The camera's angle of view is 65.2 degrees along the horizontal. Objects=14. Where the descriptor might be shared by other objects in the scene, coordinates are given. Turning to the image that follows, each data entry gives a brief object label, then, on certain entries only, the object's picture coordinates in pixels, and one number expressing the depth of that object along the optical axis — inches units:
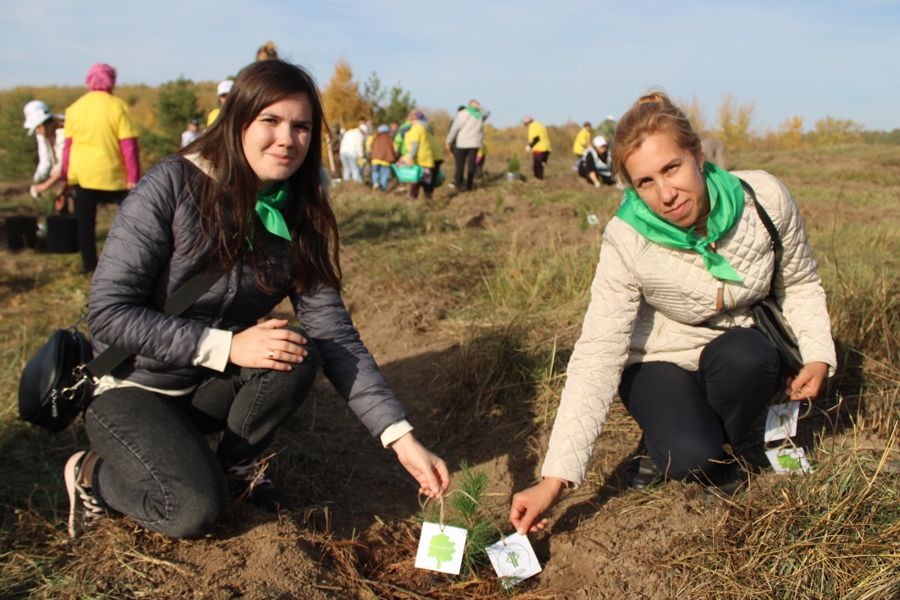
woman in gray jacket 78.3
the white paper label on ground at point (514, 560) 78.2
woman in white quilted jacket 81.4
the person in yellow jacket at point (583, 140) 618.5
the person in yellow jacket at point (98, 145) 210.2
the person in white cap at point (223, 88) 225.0
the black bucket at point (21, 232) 268.2
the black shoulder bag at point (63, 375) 81.5
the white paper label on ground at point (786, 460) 87.5
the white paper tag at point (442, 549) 76.9
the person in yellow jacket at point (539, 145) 557.6
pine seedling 80.4
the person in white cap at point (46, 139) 266.7
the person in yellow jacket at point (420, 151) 432.8
